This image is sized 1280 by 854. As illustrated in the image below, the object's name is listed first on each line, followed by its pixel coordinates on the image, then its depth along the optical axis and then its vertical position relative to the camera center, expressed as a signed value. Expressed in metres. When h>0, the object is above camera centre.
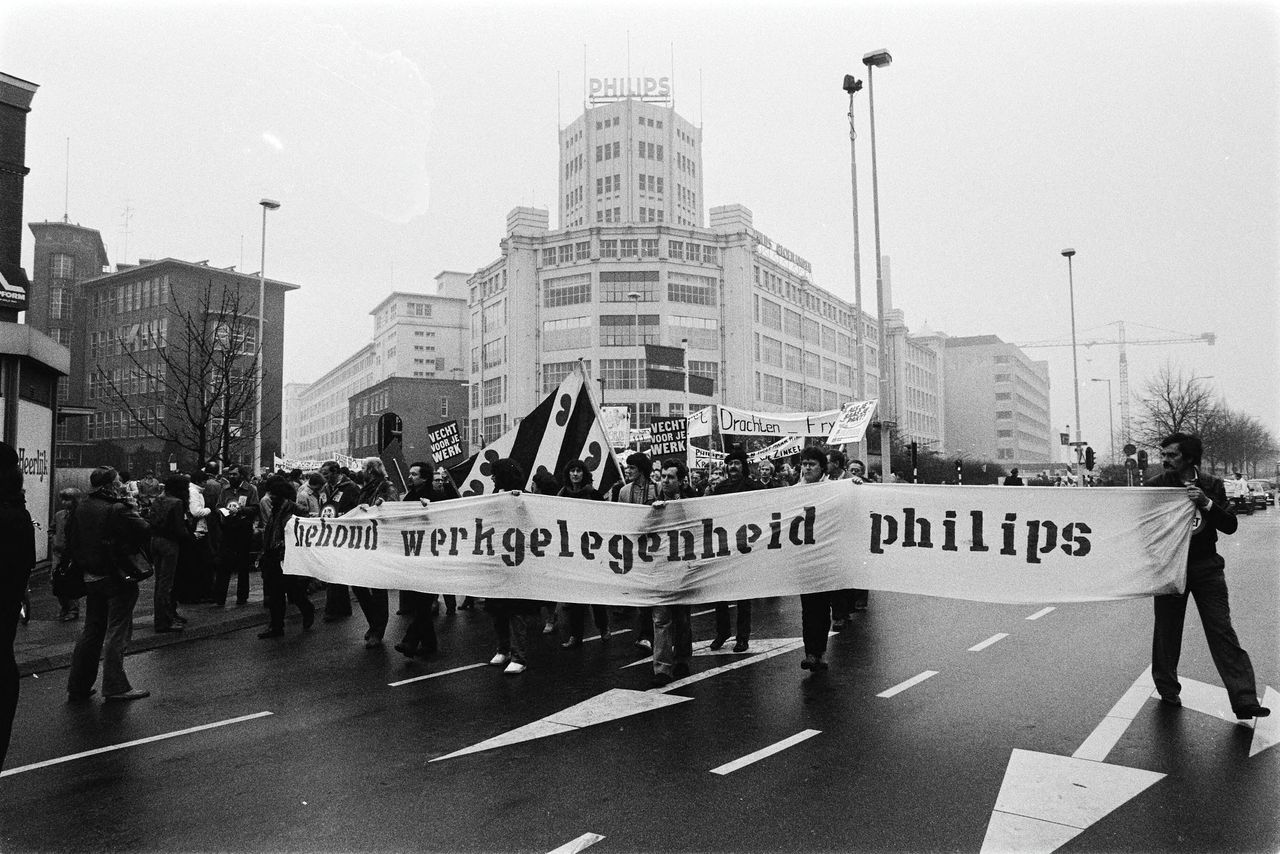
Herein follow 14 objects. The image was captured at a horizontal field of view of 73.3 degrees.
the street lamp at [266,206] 37.28 +12.29
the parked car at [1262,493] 45.53 -0.96
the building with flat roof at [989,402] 144.62 +13.17
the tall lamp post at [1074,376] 44.58 +5.92
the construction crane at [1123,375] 141.85 +19.16
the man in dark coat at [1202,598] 5.56 -0.83
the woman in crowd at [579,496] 8.55 -0.15
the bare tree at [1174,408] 50.00 +4.09
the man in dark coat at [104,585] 6.86 -0.78
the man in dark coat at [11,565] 4.30 -0.39
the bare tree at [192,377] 22.20 +6.75
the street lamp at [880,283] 23.97 +5.88
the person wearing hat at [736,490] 8.12 -0.11
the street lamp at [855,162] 24.77 +9.99
